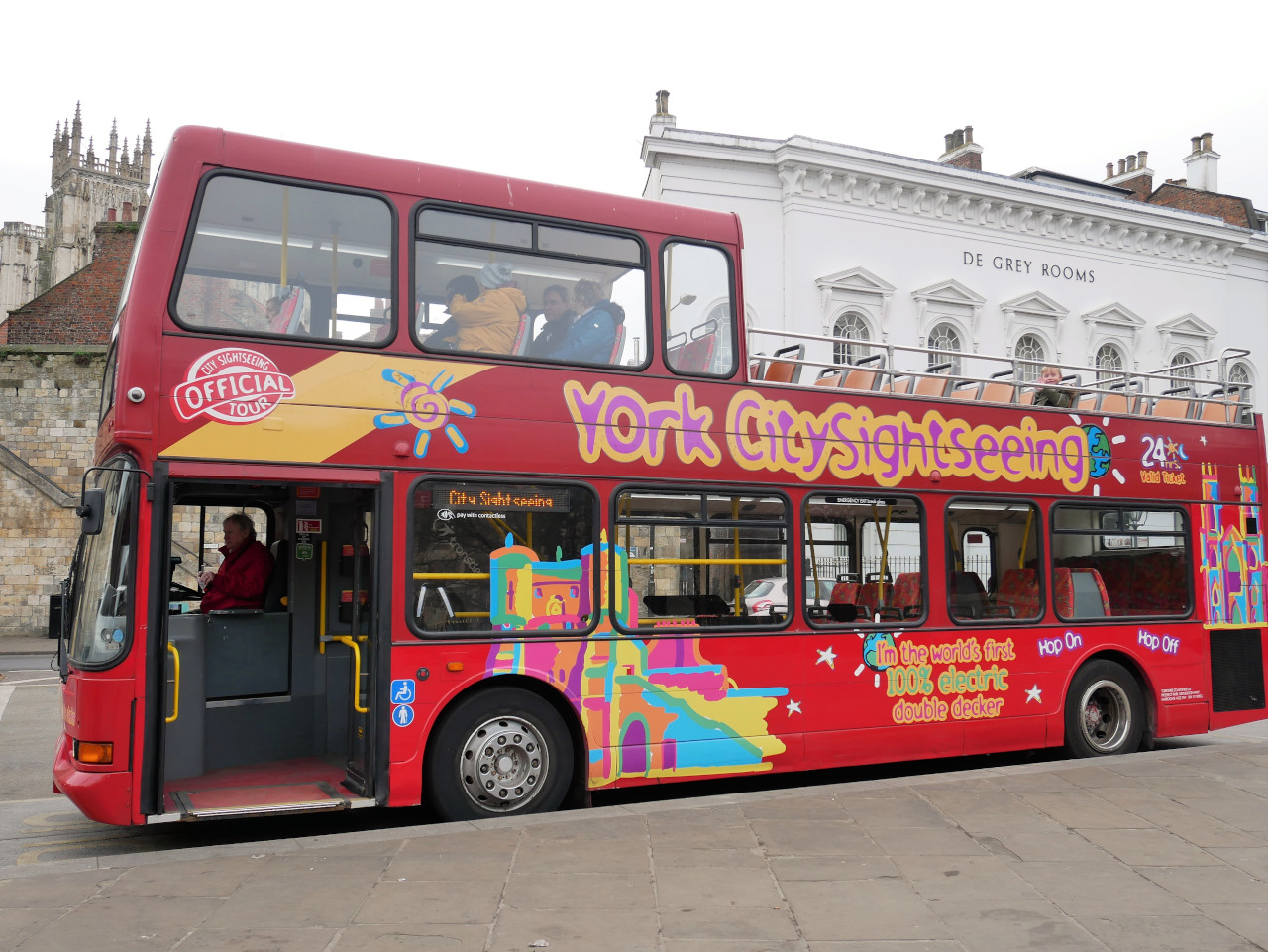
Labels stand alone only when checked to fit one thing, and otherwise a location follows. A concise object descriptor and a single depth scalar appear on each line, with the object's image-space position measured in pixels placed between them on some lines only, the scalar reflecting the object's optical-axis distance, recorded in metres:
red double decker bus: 6.55
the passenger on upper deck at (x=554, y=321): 7.57
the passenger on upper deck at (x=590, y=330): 7.68
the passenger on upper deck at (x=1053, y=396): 9.98
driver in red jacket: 7.79
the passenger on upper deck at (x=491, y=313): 7.33
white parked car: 8.21
